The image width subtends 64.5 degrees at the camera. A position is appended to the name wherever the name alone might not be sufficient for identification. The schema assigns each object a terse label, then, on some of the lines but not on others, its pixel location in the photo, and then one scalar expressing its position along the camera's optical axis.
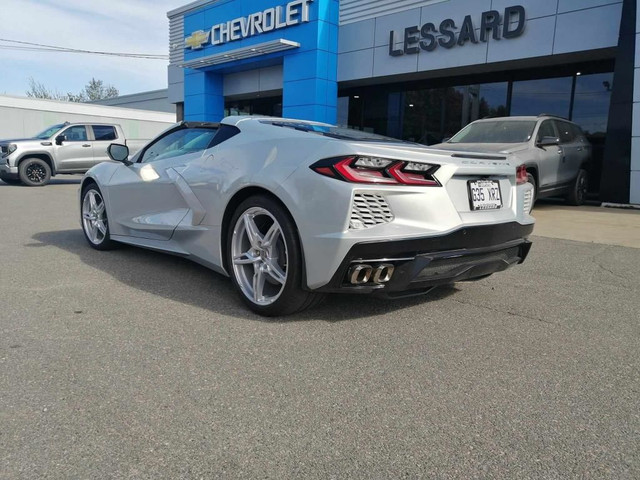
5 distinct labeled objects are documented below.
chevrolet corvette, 2.83
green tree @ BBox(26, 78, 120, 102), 81.44
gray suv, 8.38
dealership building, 11.42
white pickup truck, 14.19
